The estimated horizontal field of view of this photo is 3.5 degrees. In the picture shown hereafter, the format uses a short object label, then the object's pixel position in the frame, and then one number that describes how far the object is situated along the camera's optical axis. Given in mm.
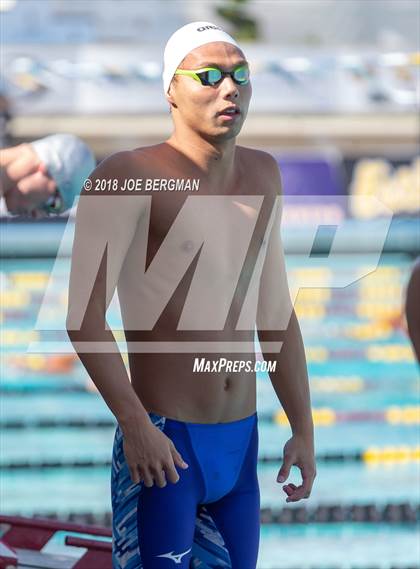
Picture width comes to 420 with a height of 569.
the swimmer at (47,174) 14595
